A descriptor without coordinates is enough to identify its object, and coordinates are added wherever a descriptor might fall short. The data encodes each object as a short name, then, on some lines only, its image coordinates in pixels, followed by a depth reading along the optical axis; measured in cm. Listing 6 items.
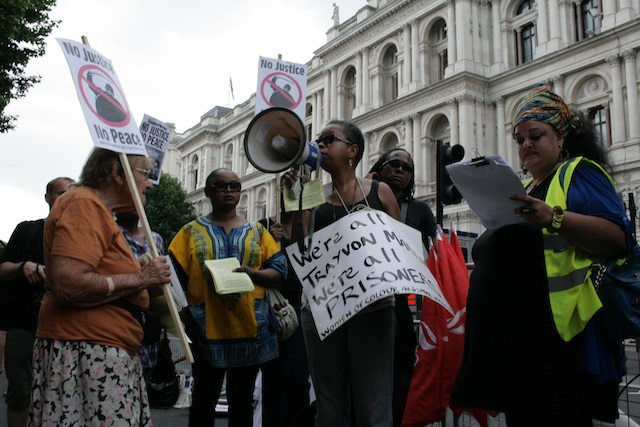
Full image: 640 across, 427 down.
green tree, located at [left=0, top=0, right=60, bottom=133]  1187
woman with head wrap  229
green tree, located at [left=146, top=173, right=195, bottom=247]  4253
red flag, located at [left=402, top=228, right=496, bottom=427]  351
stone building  2058
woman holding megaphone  277
